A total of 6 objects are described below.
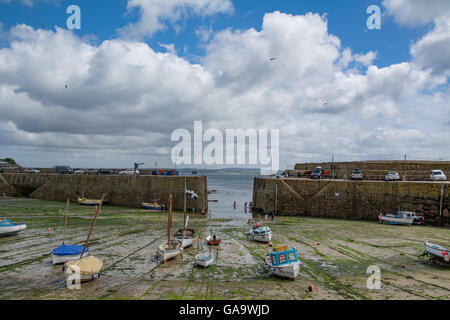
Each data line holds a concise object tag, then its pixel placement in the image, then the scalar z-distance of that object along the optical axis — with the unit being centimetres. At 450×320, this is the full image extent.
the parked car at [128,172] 5077
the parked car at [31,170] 6538
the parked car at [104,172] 5478
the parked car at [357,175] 3868
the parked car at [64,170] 6002
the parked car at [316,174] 4319
